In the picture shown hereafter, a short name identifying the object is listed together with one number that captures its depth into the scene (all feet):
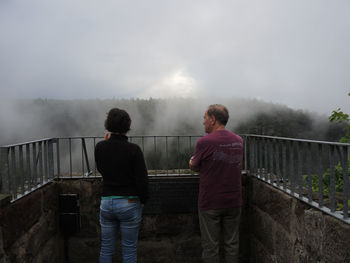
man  7.63
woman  7.35
